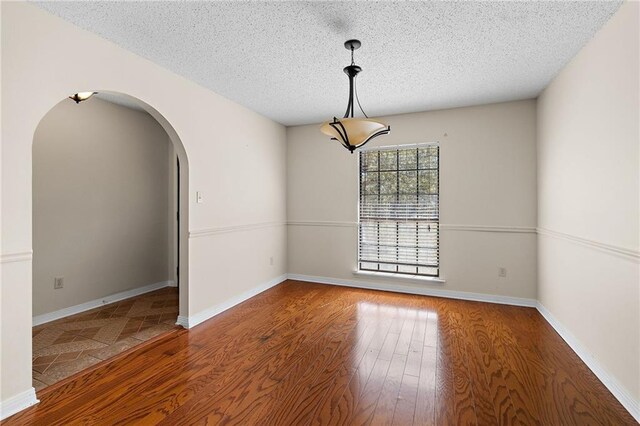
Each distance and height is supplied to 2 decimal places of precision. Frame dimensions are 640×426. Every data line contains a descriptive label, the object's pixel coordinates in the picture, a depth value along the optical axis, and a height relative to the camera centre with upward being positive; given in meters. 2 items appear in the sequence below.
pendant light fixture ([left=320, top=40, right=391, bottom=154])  2.38 +0.66
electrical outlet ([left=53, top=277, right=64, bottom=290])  3.49 -0.80
